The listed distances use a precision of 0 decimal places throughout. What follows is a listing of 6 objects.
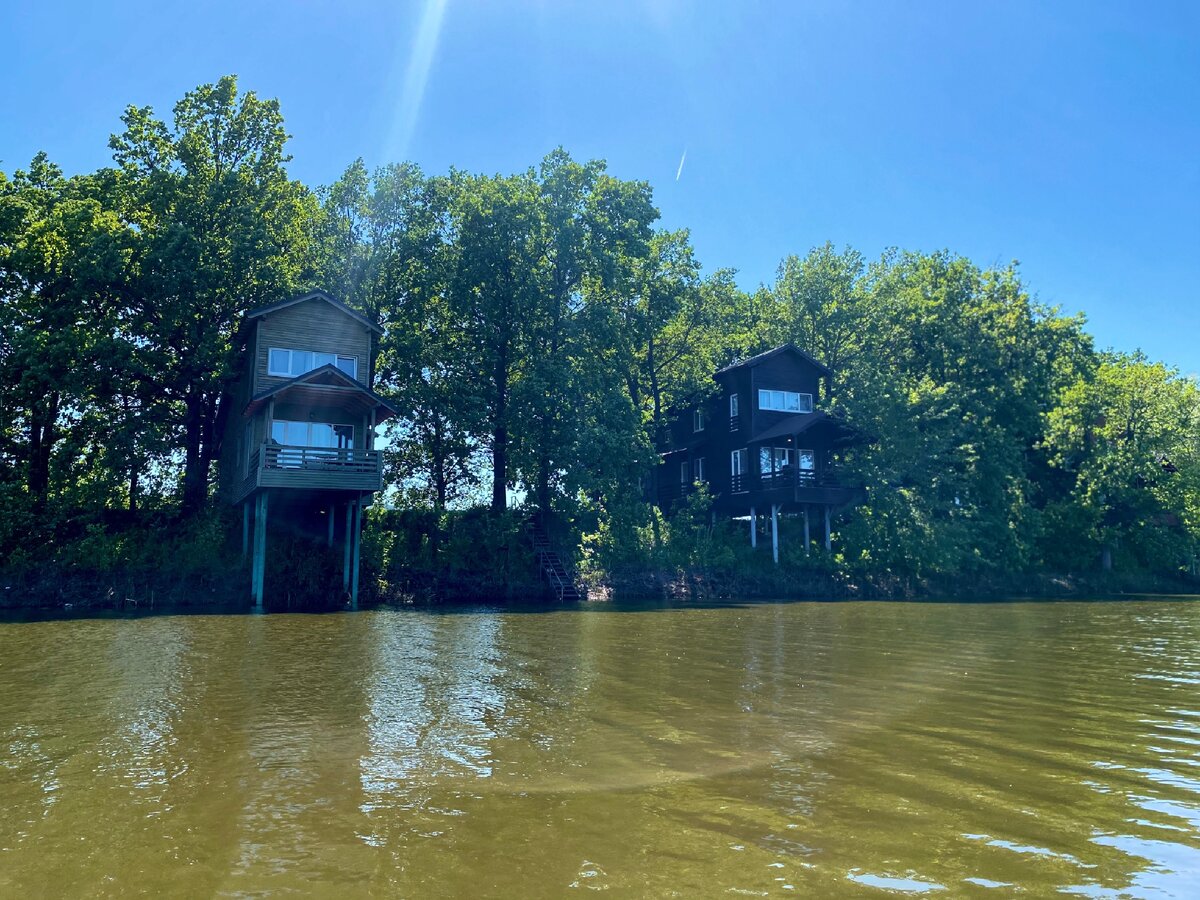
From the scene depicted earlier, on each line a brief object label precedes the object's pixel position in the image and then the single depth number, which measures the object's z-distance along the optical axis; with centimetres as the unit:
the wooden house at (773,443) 3866
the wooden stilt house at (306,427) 2669
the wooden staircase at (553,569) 3131
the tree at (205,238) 3095
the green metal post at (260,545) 2602
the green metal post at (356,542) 2766
